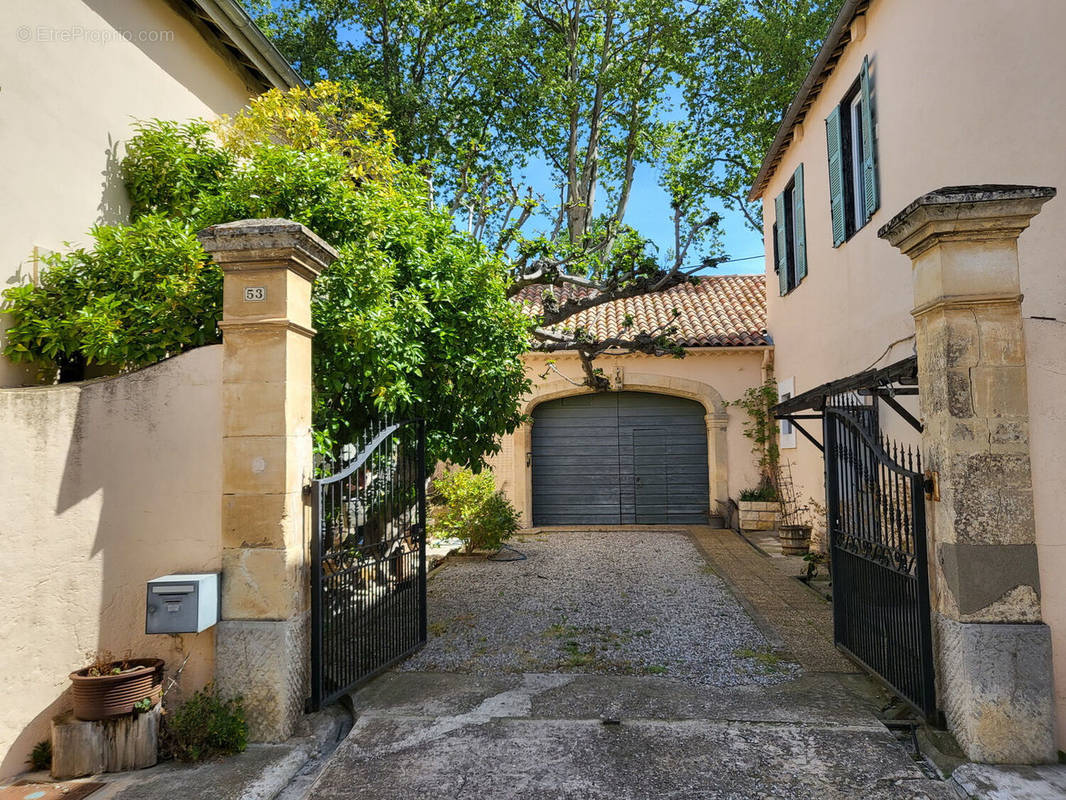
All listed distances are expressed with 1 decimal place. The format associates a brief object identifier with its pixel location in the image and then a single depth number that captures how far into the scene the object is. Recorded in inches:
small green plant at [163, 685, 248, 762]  143.4
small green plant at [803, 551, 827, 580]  303.4
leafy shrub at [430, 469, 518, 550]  390.0
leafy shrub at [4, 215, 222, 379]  190.2
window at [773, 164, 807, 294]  415.2
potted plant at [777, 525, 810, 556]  377.4
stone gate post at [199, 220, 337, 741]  150.2
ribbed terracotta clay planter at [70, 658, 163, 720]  139.6
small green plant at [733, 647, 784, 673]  192.7
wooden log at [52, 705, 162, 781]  139.7
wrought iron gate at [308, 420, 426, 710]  163.8
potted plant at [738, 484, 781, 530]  468.4
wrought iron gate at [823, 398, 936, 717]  147.6
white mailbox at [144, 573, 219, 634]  144.9
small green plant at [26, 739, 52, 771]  146.2
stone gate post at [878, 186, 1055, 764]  132.1
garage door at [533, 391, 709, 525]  528.1
